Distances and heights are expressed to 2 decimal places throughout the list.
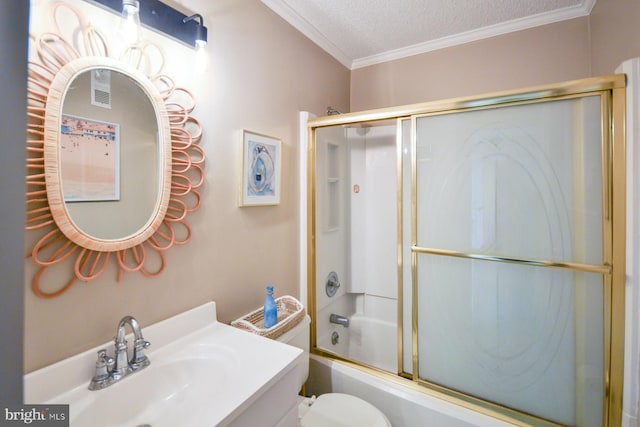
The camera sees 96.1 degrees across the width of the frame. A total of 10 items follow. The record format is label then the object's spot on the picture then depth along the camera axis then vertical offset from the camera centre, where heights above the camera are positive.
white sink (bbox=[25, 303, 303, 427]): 0.81 -0.54
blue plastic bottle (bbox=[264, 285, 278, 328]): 1.36 -0.47
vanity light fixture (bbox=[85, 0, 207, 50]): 0.96 +0.72
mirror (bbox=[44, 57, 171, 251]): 0.84 +0.19
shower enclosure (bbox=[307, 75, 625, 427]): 1.22 -0.18
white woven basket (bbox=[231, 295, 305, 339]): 1.30 -0.53
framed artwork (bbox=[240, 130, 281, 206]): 1.44 +0.23
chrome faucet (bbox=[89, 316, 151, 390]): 0.89 -0.48
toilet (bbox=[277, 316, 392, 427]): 1.34 -0.97
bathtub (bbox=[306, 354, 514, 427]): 1.41 -1.01
